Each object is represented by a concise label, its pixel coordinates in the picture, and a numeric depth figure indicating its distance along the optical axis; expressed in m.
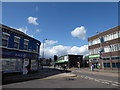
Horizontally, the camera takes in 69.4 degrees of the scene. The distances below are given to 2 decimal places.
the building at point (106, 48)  25.23
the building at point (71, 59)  43.97
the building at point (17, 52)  12.42
